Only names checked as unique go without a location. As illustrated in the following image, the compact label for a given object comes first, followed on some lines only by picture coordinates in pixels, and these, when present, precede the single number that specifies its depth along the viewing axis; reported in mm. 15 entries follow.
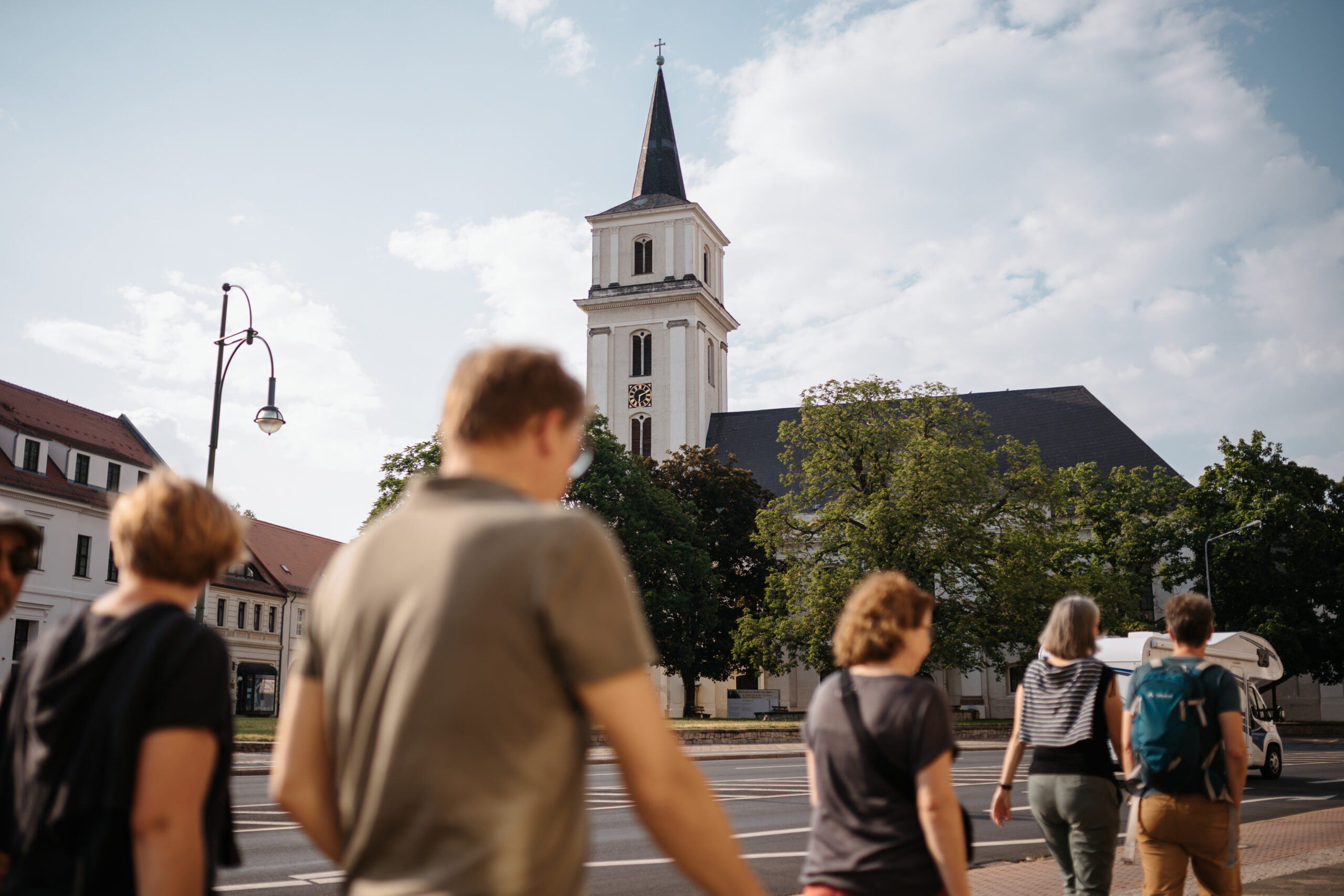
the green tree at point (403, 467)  43188
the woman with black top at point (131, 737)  2363
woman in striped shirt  5285
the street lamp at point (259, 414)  21734
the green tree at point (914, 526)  40844
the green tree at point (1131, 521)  52188
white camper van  20188
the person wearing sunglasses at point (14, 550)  3119
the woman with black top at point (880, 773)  3445
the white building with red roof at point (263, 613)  59188
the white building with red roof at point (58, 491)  41250
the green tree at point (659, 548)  46469
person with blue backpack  5125
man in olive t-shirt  1796
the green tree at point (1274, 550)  49375
